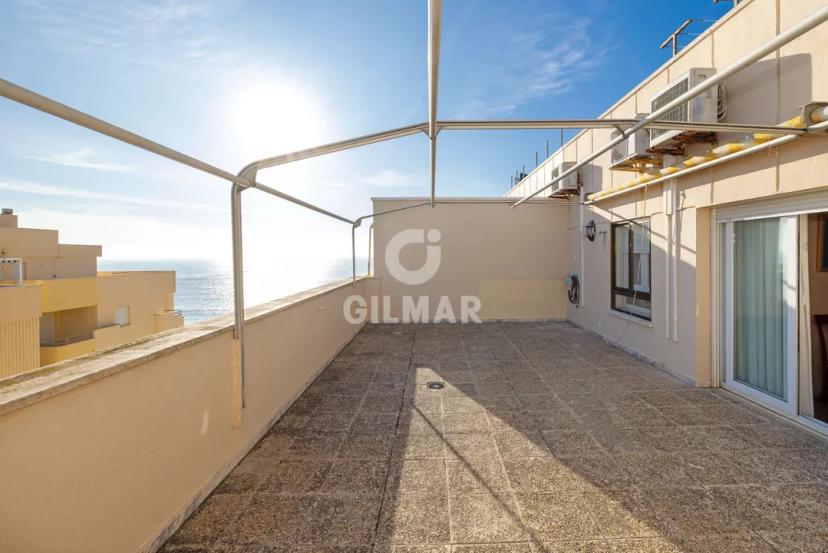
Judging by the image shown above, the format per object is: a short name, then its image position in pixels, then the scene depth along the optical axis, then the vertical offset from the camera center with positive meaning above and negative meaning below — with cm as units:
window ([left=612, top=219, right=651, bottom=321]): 475 +7
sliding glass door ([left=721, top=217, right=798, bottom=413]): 293 -32
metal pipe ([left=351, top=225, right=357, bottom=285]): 602 +34
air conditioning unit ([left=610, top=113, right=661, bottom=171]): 396 +132
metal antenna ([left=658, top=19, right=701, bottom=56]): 407 +275
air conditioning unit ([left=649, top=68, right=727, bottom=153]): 312 +145
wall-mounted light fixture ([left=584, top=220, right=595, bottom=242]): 609 +72
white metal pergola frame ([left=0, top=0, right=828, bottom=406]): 114 +95
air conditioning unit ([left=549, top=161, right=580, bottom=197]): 612 +159
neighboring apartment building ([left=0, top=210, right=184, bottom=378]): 1119 -128
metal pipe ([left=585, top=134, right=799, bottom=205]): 266 +98
